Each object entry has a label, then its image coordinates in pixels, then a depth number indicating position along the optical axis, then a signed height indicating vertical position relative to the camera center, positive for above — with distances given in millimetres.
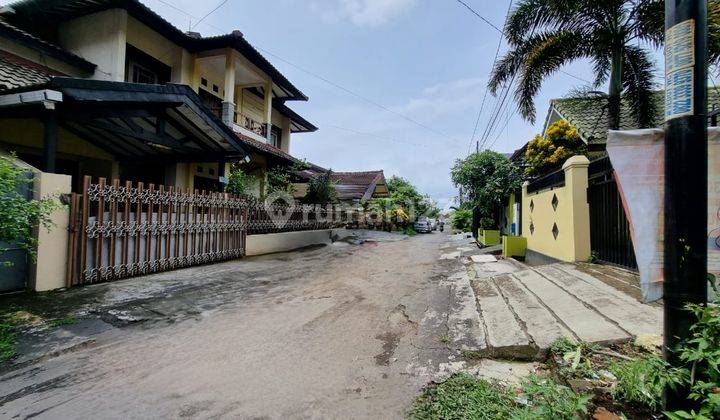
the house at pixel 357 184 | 22906 +2471
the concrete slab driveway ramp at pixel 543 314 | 2838 -1008
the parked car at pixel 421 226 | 28327 -749
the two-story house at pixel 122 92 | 5621 +2394
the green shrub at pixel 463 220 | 26469 -158
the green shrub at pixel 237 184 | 10258 +967
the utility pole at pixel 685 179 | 1504 +201
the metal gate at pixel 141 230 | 5285 -331
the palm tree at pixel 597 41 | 7477 +4352
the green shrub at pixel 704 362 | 1392 -624
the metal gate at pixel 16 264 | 4434 -742
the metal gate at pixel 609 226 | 4598 -92
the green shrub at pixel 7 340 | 2929 -1257
